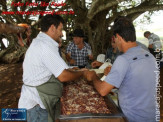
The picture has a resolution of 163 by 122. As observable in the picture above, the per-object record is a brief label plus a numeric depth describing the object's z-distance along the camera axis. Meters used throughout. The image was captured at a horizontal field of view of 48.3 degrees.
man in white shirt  1.92
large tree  6.39
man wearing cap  4.81
